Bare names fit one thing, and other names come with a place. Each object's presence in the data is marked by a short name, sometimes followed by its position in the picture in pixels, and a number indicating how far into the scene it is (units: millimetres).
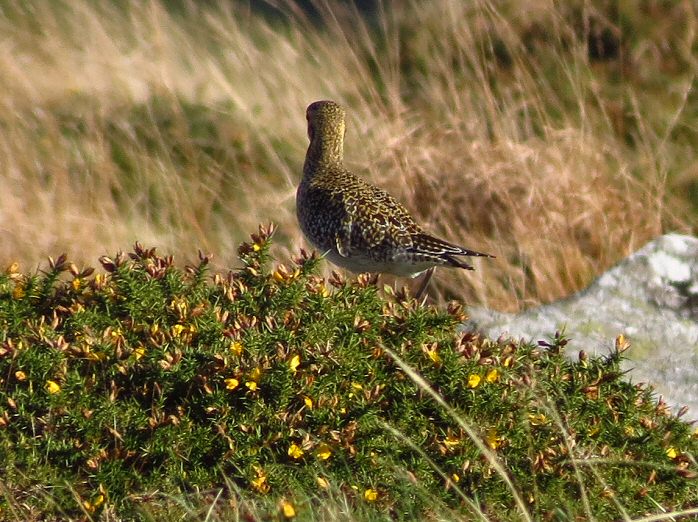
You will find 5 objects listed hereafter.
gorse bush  8625
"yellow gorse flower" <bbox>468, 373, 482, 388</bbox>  8937
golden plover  13508
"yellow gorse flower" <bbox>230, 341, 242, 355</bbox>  8797
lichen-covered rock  11625
